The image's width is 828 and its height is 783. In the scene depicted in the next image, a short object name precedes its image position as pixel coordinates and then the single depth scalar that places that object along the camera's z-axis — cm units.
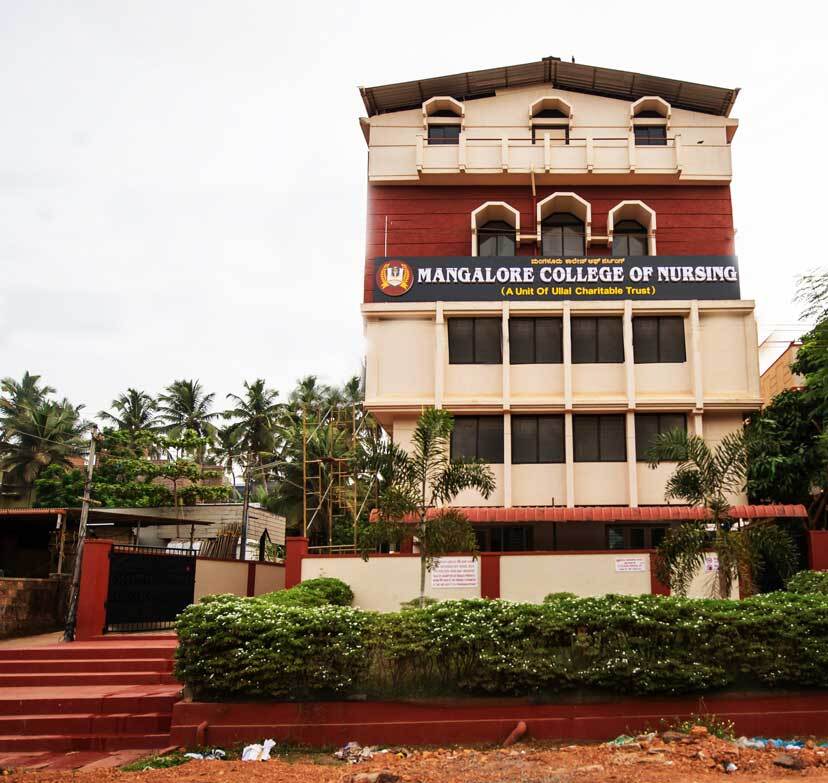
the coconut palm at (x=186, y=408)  4934
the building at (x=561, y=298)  2130
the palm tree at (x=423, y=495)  1352
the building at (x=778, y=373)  2734
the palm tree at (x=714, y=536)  1262
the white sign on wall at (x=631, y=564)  1647
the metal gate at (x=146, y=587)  1575
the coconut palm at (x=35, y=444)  4272
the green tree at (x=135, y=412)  5053
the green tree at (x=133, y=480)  3050
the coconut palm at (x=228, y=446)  4594
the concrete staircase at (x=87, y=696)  1045
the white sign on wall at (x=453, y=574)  1638
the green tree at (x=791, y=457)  2058
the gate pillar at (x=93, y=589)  1505
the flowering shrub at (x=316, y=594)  1337
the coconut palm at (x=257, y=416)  4603
